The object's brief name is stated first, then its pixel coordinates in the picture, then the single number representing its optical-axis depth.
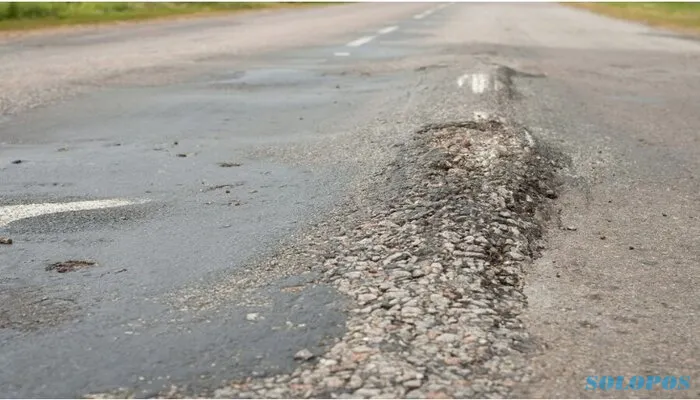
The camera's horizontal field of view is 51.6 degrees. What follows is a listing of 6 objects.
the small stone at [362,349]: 2.46
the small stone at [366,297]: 2.84
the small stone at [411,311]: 2.69
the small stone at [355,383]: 2.26
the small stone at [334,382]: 2.27
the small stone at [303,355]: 2.46
